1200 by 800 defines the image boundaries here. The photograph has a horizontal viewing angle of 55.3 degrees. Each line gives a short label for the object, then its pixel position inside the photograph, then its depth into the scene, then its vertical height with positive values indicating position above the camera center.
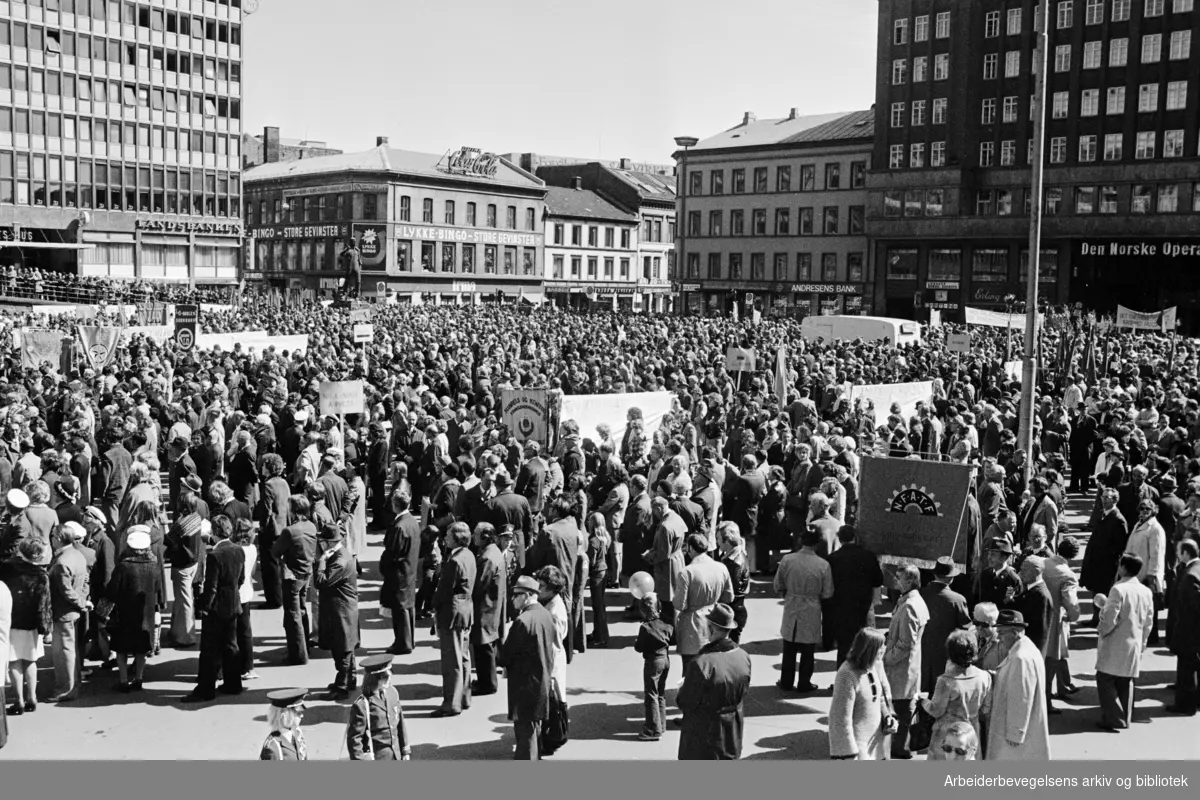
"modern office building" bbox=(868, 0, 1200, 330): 60.19 +9.86
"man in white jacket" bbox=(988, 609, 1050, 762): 7.75 -2.57
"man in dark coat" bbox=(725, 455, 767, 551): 14.09 -2.08
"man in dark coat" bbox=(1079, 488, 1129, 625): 12.40 -2.38
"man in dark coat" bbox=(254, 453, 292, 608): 11.95 -2.19
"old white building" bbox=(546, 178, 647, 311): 90.19 +6.14
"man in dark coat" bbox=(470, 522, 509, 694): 10.18 -2.51
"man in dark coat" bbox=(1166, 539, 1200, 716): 10.06 -2.60
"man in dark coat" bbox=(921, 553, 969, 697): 9.58 -2.41
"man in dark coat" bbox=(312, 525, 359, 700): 10.45 -2.63
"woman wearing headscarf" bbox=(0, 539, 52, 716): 9.85 -2.47
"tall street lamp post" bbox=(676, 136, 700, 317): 82.31 +6.98
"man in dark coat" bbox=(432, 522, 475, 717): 9.93 -2.58
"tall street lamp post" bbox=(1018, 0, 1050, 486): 15.63 +0.77
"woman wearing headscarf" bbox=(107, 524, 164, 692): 10.34 -2.51
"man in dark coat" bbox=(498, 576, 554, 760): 8.55 -2.59
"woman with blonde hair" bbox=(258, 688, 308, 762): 6.67 -2.34
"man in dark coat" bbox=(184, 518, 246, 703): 10.19 -2.58
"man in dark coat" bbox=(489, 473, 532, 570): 12.10 -1.97
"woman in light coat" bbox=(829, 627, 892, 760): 7.73 -2.58
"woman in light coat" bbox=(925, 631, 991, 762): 7.64 -2.41
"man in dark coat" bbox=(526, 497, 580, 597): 10.96 -2.13
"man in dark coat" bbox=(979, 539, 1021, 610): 9.82 -2.18
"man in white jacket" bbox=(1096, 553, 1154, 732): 9.79 -2.66
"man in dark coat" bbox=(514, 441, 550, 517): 14.36 -1.96
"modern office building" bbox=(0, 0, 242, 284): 66.62 +11.59
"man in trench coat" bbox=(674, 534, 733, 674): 9.85 -2.29
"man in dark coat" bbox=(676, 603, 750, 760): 7.79 -2.51
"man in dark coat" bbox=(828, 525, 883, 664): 10.59 -2.39
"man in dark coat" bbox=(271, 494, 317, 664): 11.10 -2.32
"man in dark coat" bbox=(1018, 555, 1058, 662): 9.74 -2.38
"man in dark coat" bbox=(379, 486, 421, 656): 11.20 -2.32
